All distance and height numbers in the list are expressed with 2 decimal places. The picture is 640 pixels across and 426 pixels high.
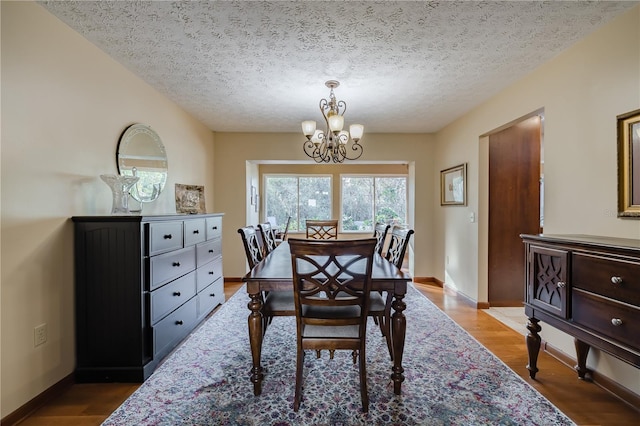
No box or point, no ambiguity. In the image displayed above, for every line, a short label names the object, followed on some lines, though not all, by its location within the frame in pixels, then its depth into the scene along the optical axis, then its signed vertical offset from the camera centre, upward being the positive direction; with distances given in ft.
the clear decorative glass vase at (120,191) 7.53 +0.55
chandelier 9.20 +2.60
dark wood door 11.82 +0.46
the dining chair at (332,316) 5.38 -1.96
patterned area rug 5.52 -3.74
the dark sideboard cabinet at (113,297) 6.71 -1.89
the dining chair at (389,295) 6.76 -2.04
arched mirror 8.59 +1.63
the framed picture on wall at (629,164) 5.80 +0.90
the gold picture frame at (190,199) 11.54 +0.55
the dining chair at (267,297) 6.68 -2.05
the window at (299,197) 21.90 +1.08
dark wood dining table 6.03 -1.84
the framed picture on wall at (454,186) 12.76 +1.14
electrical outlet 5.85 -2.39
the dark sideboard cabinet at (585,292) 4.71 -1.49
